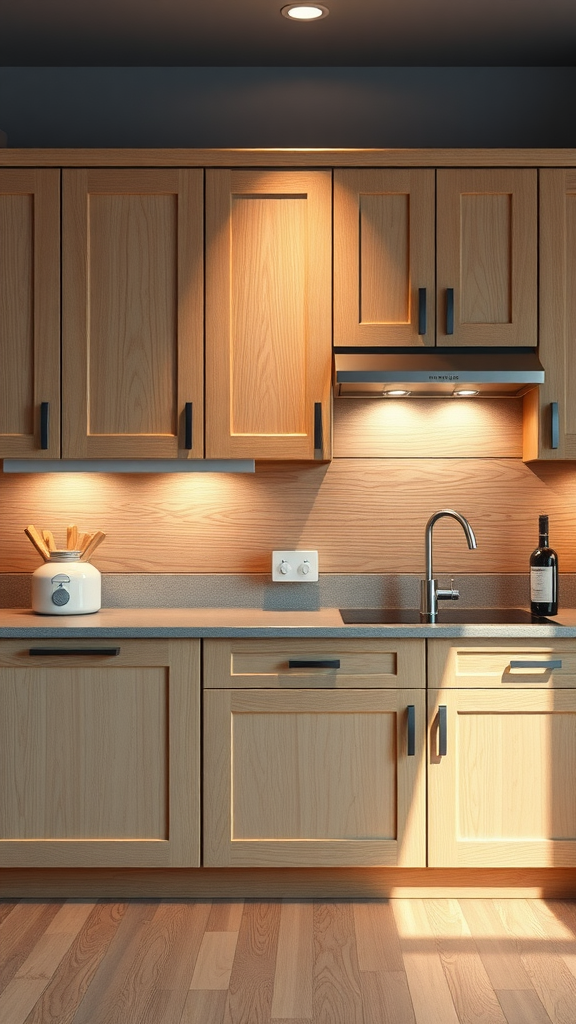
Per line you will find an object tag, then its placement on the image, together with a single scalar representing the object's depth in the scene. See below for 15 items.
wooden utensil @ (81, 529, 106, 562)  3.10
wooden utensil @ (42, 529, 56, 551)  3.09
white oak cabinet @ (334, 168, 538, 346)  2.96
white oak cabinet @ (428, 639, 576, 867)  2.72
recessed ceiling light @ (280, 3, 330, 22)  2.89
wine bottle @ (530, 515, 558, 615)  3.06
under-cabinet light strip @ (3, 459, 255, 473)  3.06
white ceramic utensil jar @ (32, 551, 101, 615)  2.97
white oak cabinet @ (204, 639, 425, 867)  2.72
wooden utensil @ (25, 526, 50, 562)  3.05
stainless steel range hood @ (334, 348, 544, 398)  2.85
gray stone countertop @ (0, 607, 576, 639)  2.70
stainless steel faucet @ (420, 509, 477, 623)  3.01
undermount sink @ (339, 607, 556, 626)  3.02
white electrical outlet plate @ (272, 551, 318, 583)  3.22
